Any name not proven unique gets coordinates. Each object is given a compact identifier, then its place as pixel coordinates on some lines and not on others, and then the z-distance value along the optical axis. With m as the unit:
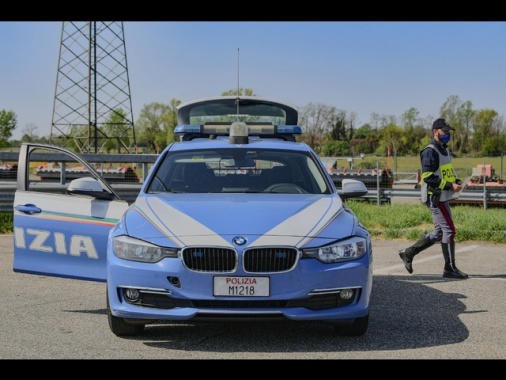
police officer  9.43
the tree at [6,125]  62.06
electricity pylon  46.62
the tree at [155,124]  80.12
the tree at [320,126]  72.31
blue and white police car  5.62
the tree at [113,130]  72.00
